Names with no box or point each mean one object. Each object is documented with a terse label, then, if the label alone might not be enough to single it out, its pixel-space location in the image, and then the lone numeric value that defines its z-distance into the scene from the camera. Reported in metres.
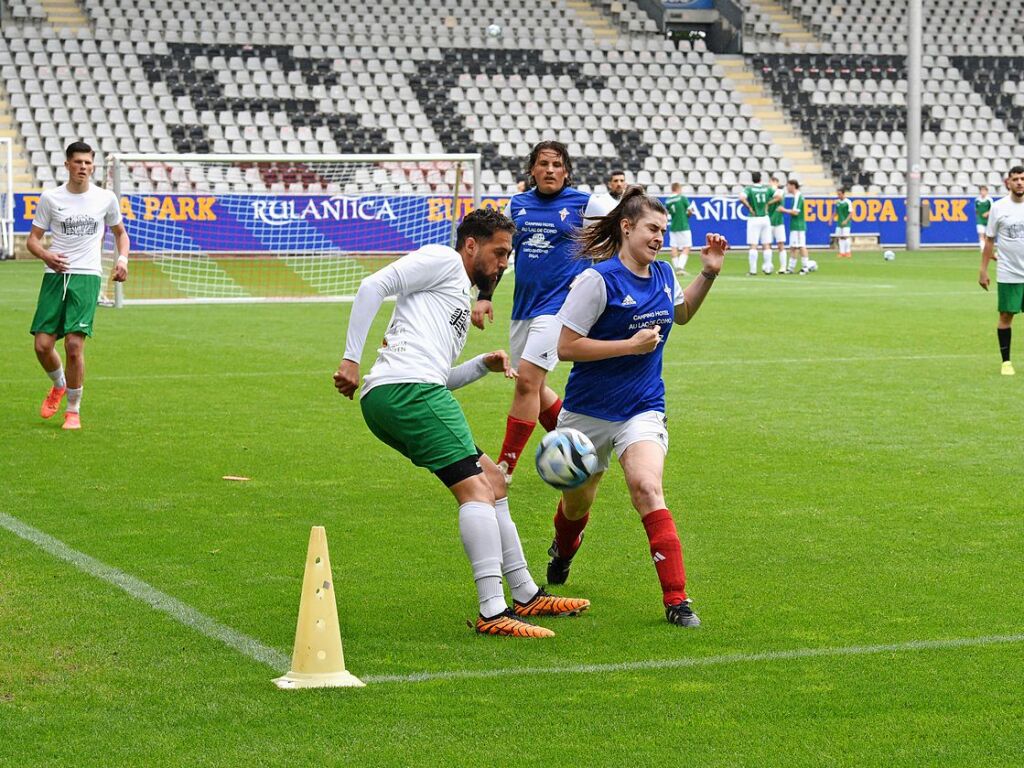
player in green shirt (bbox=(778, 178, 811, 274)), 34.84
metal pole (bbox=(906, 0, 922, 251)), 41.59
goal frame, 21.70
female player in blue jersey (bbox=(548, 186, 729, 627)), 6.45
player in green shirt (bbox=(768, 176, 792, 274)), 35.25
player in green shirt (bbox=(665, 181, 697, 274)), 34.91
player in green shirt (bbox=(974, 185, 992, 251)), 39.84
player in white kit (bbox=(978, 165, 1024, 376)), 15.40
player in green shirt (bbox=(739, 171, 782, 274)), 34.69
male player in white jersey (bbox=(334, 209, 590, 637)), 6.19
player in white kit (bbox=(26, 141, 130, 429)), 11.96
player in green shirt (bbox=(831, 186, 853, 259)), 40.44
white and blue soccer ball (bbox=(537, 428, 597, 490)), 6.41
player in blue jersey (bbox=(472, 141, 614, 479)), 9.77
